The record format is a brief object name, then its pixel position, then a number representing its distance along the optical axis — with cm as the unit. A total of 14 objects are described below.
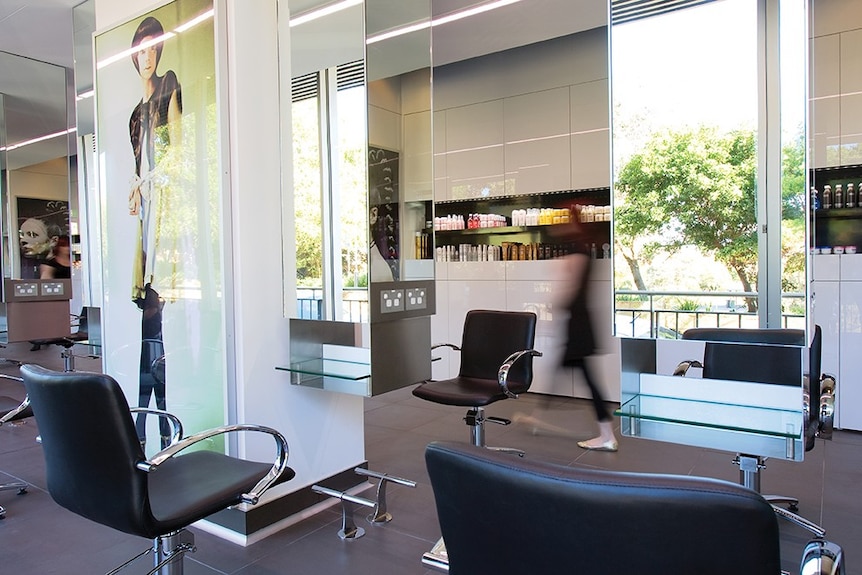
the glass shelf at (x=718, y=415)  195
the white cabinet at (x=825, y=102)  423
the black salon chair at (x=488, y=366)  316
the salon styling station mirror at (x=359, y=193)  254
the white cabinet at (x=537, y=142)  554
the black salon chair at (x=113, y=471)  159
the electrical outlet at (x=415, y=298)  272
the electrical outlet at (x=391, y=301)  255
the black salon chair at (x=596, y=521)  81
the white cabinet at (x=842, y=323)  405
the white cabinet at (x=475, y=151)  597
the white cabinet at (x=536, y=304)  512
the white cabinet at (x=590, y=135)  531
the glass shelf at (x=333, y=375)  261
